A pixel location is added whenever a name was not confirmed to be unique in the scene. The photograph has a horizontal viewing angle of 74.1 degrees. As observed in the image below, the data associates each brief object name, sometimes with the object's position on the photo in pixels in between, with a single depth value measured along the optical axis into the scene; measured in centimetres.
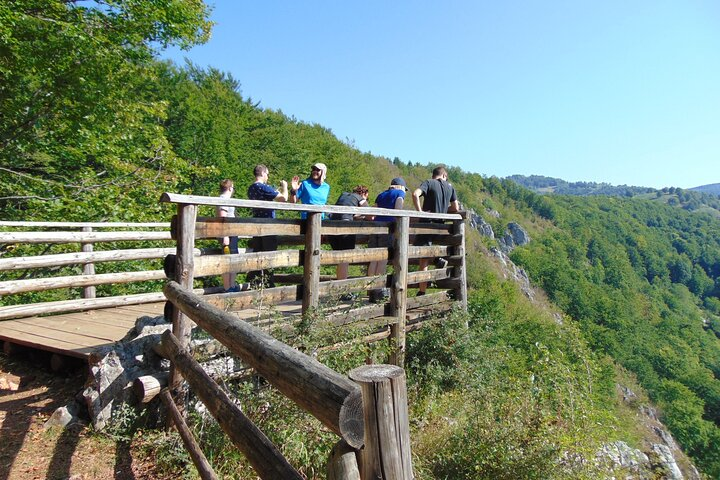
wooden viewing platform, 390
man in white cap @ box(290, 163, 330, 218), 623
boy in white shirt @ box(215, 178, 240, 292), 563
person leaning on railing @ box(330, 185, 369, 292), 589
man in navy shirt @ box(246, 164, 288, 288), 618
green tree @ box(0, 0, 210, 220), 782
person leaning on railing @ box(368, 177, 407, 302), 632
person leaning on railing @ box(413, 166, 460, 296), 760
